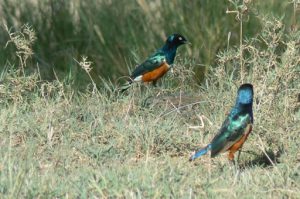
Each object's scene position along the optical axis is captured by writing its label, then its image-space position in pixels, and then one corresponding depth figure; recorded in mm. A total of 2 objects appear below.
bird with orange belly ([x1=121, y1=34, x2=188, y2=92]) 16500
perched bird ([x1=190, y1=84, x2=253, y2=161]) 11953
